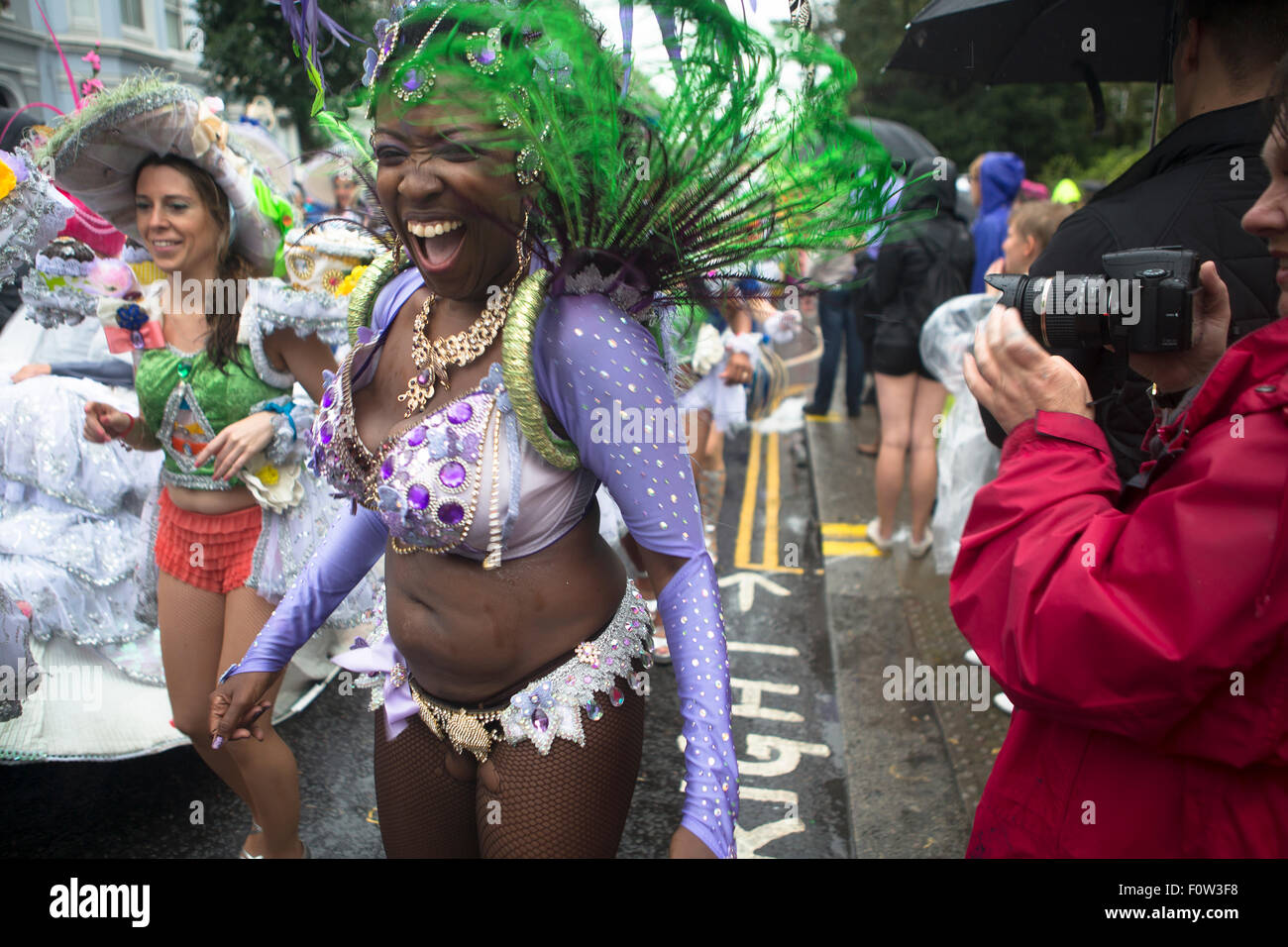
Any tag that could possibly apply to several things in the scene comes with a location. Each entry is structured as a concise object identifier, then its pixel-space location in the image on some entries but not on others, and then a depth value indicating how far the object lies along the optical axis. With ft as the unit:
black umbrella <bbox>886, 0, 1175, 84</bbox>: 8.86
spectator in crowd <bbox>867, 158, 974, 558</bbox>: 18.63
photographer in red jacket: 3.89
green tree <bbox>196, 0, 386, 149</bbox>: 42.06
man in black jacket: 6.29
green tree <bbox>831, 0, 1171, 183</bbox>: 73.31
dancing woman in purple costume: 4.85
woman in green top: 9.32
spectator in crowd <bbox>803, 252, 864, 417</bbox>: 30.83
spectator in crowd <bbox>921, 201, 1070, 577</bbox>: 15.78
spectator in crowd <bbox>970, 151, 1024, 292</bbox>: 21.03
